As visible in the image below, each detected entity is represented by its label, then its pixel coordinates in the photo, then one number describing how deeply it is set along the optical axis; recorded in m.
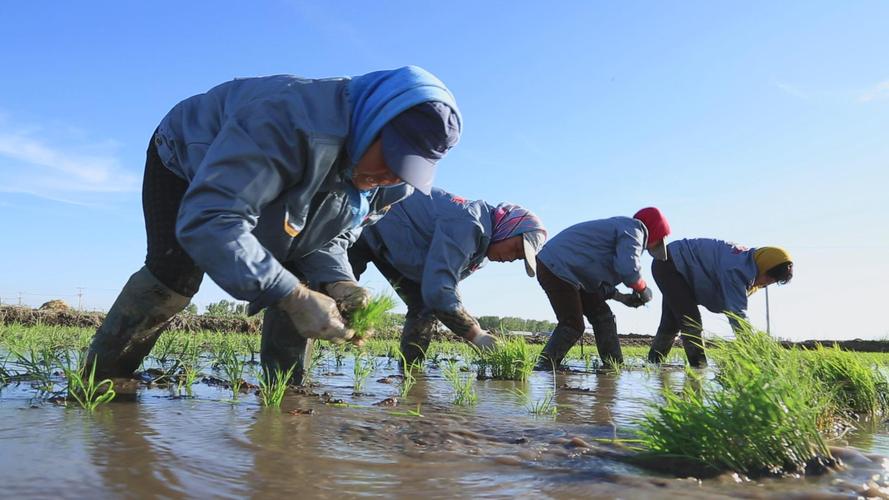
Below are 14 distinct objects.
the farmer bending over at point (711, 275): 6.61
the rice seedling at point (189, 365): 3.03
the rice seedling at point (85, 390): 2.44
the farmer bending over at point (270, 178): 2.07
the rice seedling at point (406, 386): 3.24
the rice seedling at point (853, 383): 3.30
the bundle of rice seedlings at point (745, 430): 1.75
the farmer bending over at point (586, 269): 5.96
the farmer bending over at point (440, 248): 4.55
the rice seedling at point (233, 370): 2.88
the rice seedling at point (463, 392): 3.08
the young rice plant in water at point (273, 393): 2.66
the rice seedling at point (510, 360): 4.57
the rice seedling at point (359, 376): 3.47
